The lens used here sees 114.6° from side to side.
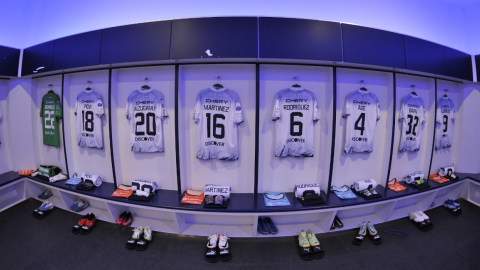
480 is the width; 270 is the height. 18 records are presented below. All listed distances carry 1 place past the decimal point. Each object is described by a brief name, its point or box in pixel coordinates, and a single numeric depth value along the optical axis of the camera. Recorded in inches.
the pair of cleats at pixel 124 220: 97.6
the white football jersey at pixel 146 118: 96.7
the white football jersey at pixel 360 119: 98.3
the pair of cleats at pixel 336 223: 98.8
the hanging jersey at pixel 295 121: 92.9
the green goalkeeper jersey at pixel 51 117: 117.3
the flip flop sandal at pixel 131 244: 87.3
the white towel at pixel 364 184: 101.1
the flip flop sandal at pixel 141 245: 86.4
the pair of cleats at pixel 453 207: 115.9
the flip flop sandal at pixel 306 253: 82.1
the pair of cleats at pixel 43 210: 110.0
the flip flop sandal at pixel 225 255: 80.9
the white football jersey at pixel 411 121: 108.8
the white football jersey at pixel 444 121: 121.6
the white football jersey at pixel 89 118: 104.4
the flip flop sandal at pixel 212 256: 80.5
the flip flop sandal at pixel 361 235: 91.0
